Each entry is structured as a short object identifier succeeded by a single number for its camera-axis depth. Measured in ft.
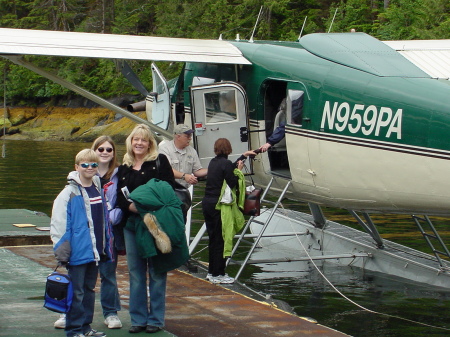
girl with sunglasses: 32.04
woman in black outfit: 43.94
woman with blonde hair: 31.85
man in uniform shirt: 45.51
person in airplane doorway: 46.72
